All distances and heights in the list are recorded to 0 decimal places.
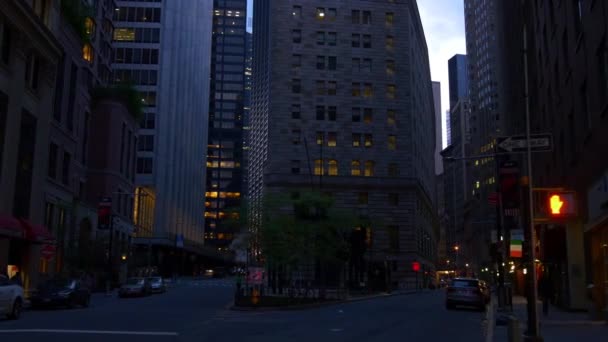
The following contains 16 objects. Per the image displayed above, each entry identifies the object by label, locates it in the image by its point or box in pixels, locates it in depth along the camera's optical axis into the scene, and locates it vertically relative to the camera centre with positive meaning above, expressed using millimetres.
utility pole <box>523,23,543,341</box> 12180 -436
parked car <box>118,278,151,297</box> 46500 -1251
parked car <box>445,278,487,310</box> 32375 -1021
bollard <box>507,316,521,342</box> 11453 -965
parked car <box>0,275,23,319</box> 21625 -985
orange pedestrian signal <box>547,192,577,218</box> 12828 +1375
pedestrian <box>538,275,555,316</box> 27117 -749
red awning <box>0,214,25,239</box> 34472 +2240
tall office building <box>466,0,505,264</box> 131125 +40720
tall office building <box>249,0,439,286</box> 74938 +18641
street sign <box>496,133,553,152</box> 13539 +2721
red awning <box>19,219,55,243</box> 38656 +2219
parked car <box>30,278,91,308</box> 29897 -1123
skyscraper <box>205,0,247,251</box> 42219 +3981
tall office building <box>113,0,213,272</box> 100562 +26808
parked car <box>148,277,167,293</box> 54294 -1194
